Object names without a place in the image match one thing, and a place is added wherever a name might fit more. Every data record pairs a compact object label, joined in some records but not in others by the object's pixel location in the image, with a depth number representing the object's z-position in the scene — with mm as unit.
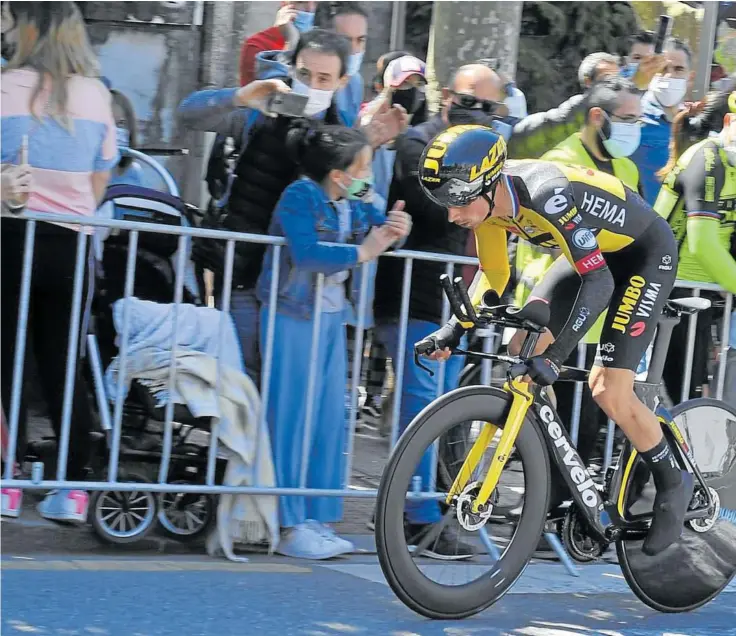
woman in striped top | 11094
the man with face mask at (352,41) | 13953
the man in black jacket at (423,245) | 12430
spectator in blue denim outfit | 11484
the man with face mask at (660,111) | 15555
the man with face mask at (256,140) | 11930
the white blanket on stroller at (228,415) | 11328
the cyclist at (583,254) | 9289
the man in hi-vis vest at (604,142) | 12609
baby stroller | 11531
